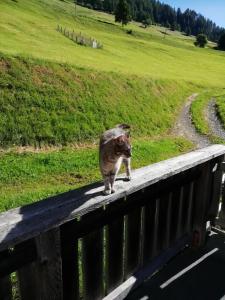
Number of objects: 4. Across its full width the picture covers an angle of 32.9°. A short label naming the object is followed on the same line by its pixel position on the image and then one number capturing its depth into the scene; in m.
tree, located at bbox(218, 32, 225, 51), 155.50
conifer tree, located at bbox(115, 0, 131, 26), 118.12
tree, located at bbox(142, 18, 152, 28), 180.05
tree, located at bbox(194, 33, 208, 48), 151.06
